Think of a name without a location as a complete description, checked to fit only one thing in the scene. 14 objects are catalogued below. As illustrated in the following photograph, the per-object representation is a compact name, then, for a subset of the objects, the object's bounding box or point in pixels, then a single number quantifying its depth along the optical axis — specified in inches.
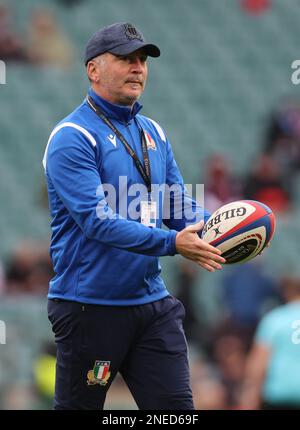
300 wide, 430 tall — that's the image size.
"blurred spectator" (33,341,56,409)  369.4
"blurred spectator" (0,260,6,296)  409.4
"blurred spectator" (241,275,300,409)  279.0
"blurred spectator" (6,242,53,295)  409.4
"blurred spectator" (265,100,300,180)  472.7
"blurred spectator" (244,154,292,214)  448.8
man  198.2
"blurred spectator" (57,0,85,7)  545.3
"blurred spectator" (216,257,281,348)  401.4
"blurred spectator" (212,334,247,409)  369.8
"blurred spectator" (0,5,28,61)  489.1
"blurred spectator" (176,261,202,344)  401.1
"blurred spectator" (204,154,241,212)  432.2
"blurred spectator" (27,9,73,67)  508.7
